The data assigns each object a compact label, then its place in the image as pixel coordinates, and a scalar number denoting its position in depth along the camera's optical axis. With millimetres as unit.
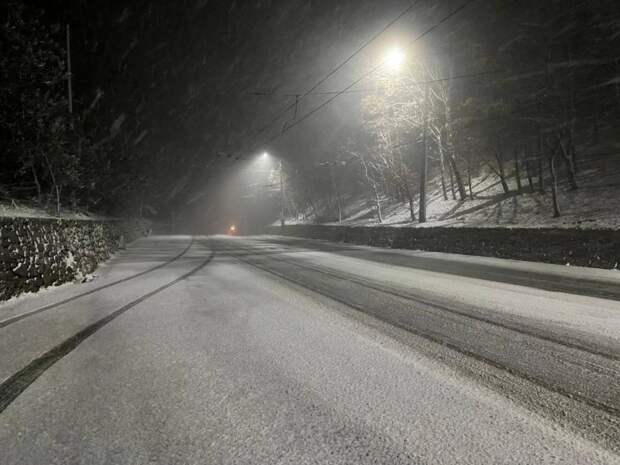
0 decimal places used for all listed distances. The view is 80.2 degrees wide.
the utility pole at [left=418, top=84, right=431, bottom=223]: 21312
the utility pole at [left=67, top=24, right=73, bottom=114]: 16977
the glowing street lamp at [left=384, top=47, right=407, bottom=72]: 16031
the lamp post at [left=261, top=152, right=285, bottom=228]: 37584
